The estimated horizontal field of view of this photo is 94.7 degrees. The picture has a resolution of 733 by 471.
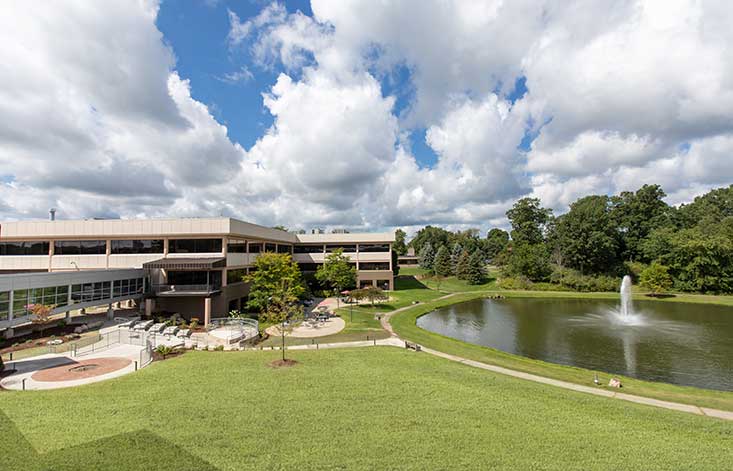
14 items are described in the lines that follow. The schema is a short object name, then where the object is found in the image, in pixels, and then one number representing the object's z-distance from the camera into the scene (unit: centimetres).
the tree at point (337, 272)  4409
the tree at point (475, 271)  6775
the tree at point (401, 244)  11300
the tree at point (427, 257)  9081
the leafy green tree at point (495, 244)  10556
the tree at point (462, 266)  7112
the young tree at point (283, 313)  2014
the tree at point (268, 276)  3173
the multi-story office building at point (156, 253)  3139
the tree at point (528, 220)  9006
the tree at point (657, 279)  5366
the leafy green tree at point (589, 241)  6359
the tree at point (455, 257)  7766
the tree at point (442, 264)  7588
